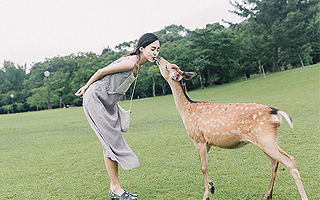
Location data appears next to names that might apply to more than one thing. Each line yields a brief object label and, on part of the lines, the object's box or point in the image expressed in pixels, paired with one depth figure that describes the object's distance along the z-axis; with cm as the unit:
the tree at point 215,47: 3206
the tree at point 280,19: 3045
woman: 291
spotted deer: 244
